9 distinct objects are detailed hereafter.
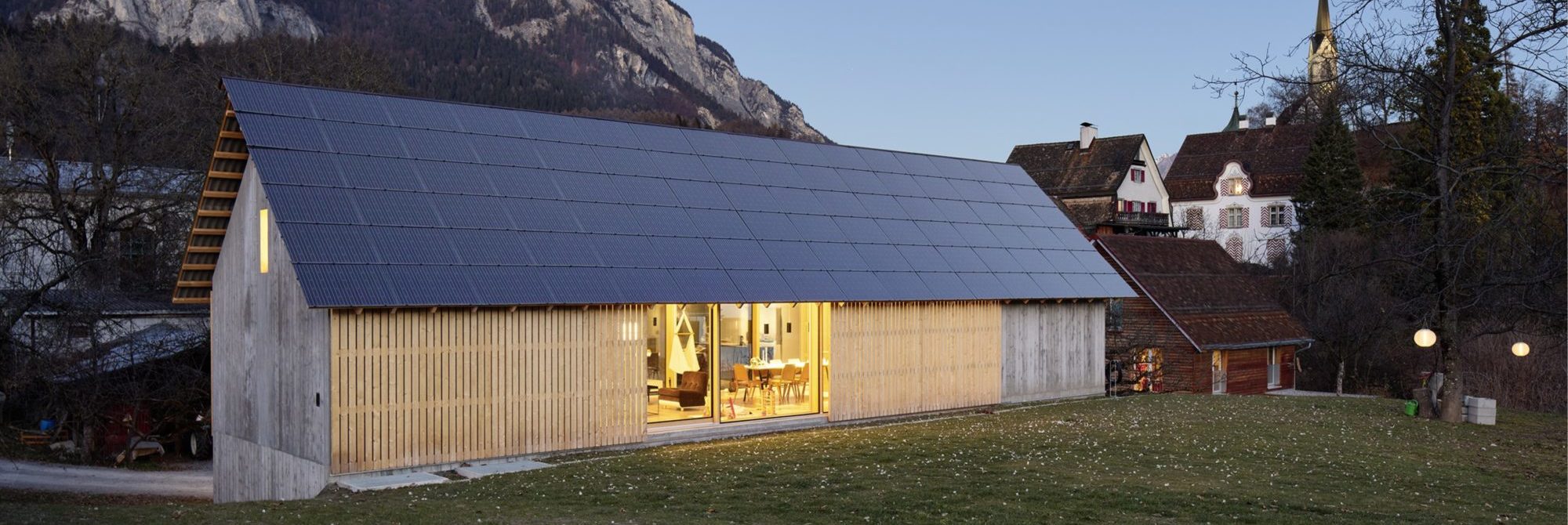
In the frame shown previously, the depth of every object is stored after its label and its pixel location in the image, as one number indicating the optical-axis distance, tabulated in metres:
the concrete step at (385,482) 14.69
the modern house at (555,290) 15.78
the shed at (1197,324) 34.78
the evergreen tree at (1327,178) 55.03
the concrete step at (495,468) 15.62
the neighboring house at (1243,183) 67.62
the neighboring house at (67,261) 28.27
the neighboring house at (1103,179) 63.66
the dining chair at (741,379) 22.00
